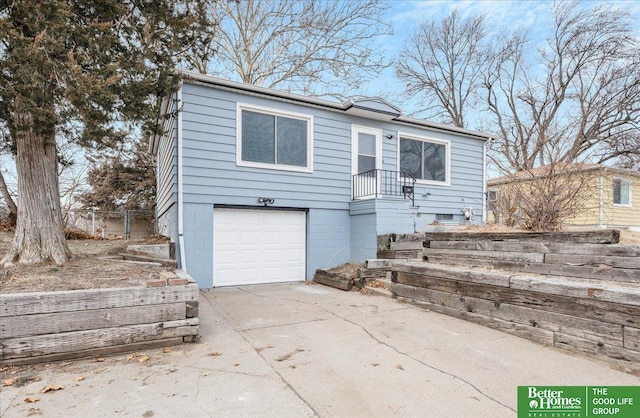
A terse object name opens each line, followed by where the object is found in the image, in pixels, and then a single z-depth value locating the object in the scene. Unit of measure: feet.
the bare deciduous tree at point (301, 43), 45.65
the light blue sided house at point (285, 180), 23.76
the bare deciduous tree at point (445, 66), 66.18
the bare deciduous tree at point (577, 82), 52.11
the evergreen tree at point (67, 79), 12.64
